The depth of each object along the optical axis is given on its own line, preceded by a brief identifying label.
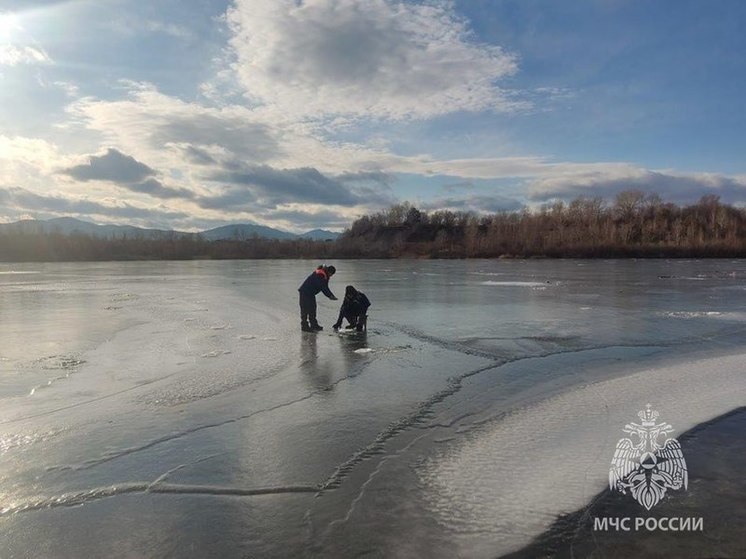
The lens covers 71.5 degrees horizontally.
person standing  10.77
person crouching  10.91
